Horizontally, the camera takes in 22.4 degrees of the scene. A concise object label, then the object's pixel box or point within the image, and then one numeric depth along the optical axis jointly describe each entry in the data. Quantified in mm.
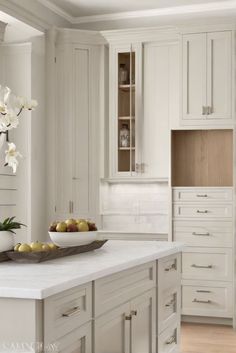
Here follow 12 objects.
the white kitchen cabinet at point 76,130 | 5770
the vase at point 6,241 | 2756
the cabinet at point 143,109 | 5684
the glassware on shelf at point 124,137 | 5730
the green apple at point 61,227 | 3128
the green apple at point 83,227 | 3186
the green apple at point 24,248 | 2707
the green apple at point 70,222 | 3222
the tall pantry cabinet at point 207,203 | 5402
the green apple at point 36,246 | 2742
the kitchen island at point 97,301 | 1996
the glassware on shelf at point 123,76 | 5789
